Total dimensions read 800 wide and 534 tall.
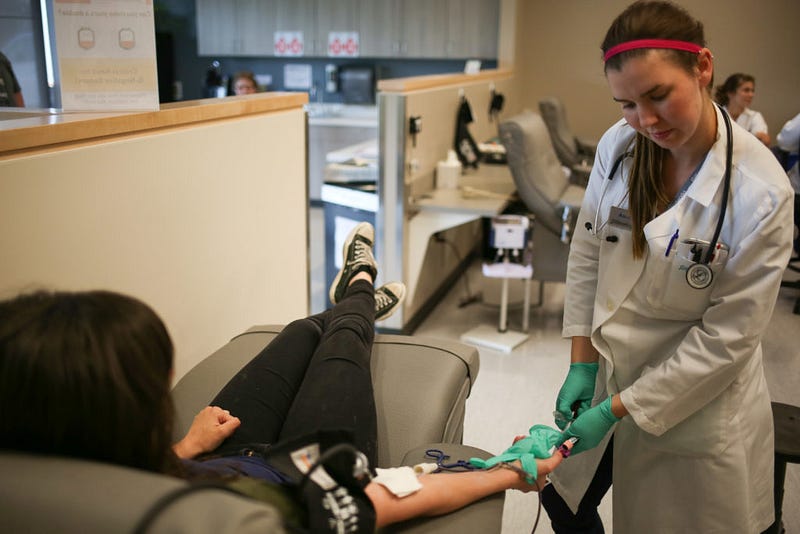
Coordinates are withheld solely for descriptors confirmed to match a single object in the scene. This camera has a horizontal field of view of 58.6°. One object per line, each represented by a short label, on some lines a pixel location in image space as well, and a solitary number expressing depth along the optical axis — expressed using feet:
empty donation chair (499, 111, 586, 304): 10.52
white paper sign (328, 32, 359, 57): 21.67
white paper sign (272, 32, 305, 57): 22.20
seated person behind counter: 15.88
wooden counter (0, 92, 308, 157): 4.12
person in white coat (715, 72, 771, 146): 13.87
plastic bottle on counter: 11.85
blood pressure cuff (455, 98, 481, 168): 13.24
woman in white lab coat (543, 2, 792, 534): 3.79
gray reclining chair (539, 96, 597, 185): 16.06
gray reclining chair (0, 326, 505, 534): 2.18
